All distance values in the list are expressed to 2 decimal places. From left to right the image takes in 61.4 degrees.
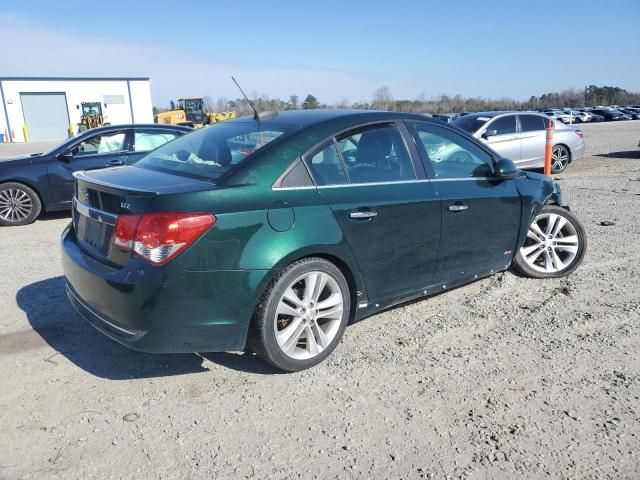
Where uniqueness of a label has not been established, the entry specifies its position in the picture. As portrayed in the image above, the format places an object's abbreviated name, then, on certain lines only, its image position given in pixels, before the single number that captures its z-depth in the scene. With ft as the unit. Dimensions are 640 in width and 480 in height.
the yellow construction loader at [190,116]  139.54
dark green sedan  9.60
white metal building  157.58
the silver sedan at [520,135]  39.99
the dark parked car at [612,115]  168.45
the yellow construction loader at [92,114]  135.85
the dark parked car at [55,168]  26.40
